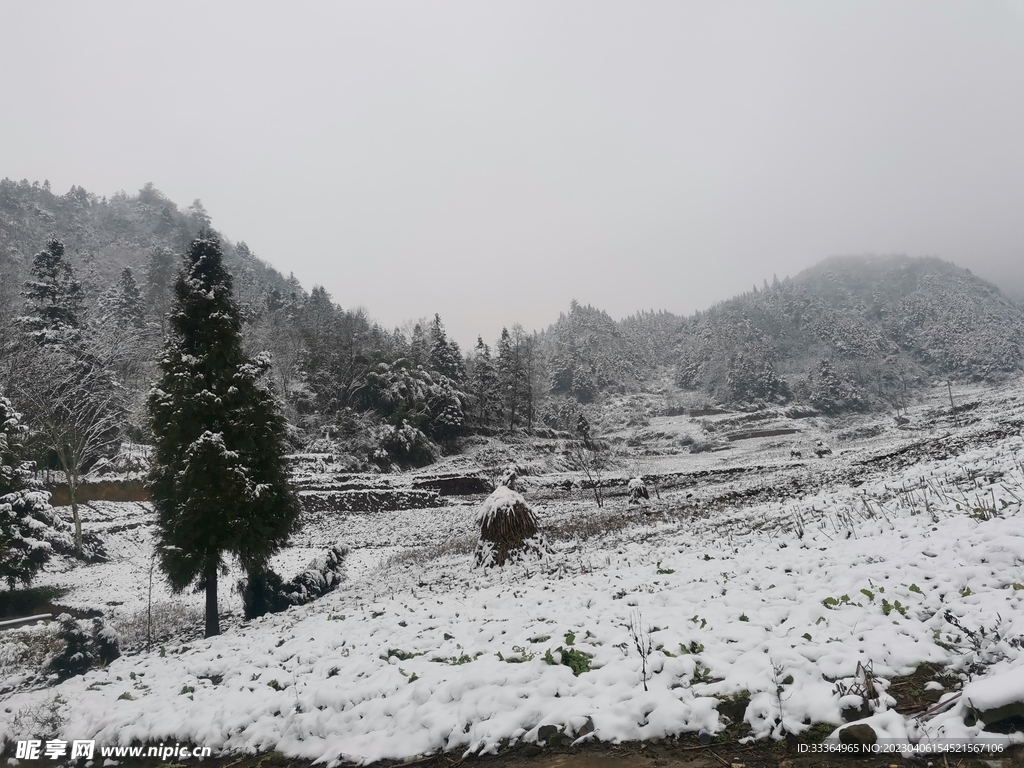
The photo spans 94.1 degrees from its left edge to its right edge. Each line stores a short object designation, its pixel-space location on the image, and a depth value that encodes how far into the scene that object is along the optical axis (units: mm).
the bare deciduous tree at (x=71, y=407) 26219
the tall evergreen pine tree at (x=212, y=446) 12203
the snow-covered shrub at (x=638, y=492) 23266
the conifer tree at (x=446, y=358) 62375
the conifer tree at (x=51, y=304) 37000
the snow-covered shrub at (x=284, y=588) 13453
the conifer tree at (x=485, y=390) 64188
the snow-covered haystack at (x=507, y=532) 13383
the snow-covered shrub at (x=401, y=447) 46031
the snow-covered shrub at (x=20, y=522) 17016
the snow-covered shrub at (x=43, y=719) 6930
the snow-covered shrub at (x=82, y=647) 10141
